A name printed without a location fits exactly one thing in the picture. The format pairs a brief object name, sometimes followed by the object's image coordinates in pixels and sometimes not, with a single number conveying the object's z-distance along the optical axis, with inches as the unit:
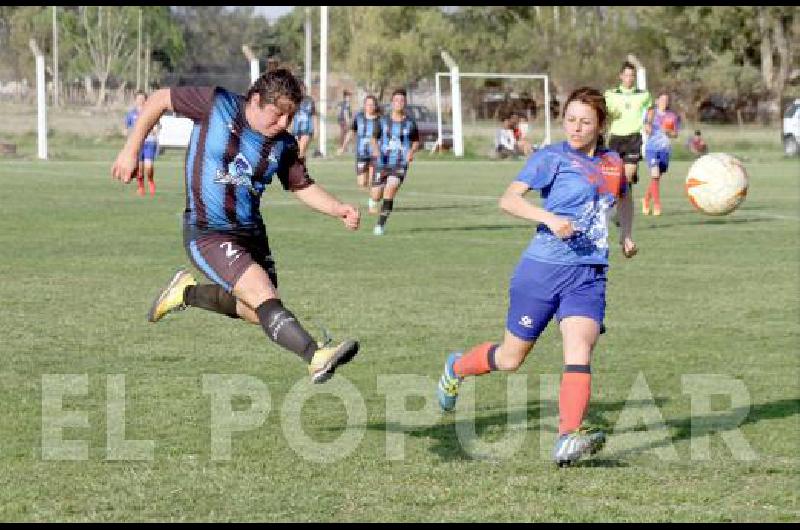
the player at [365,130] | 960.3
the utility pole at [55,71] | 3032.2
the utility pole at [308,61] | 2351.7
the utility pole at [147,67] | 3393.0
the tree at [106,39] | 3521.2
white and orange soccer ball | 458.0
